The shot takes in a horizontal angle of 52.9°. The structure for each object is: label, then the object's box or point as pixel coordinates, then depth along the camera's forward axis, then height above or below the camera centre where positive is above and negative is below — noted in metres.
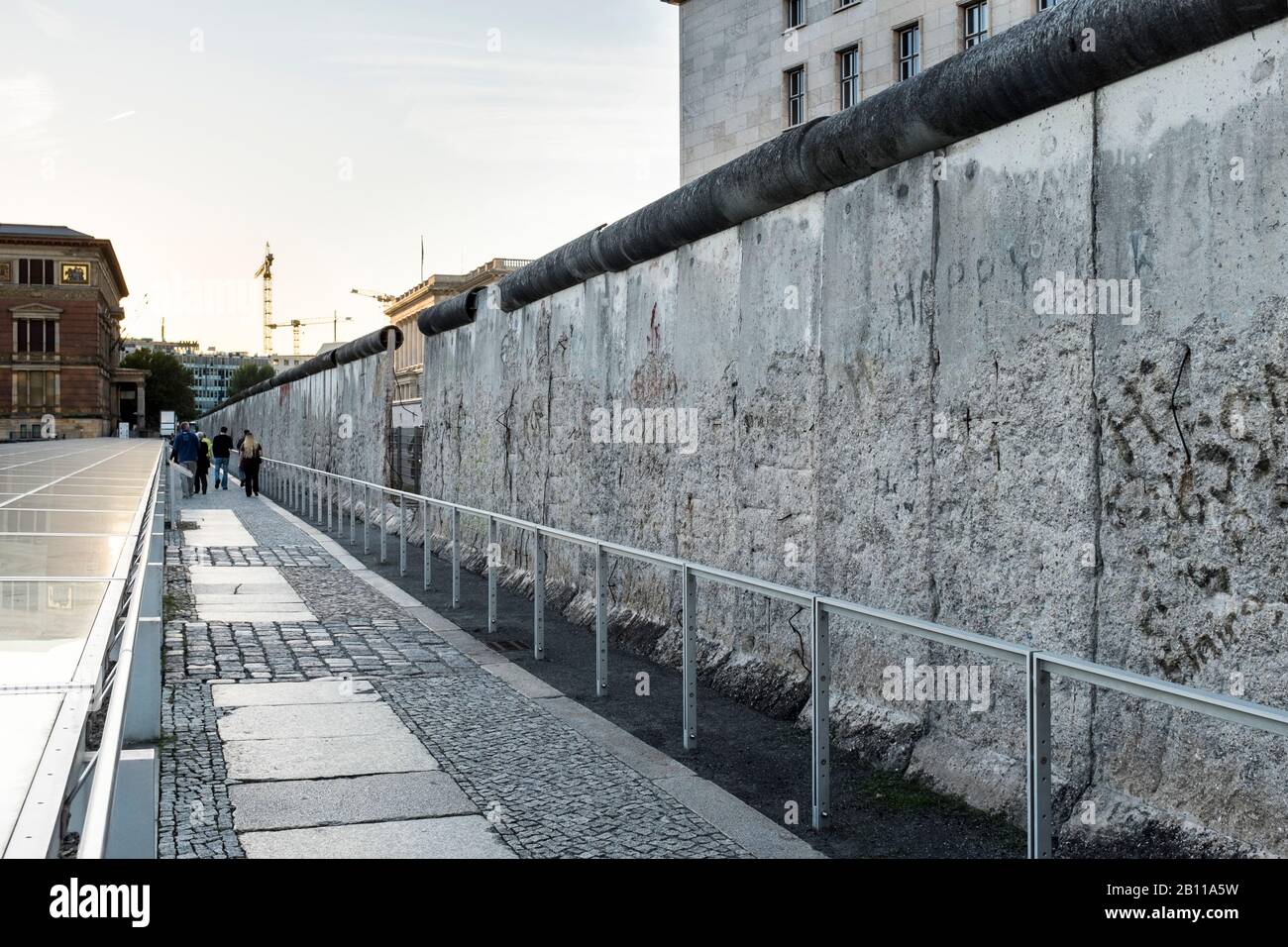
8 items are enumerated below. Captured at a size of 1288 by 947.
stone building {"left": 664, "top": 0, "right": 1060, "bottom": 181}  31.75 +10.14
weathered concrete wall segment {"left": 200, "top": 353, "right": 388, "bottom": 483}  19.02 +0.28
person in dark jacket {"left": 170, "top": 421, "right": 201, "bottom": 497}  24.72 -0.22
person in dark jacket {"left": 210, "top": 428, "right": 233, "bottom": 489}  29.17 -0.42
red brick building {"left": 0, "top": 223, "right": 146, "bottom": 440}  92.38 +7.66
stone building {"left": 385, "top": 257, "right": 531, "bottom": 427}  87.25 +10.39
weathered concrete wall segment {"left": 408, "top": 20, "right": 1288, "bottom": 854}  3.80 -0.02
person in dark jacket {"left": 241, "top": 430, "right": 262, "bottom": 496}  26.08 -0.52
